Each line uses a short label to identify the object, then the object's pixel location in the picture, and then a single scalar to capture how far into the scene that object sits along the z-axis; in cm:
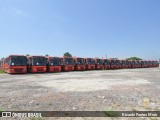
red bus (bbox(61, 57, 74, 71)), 1647
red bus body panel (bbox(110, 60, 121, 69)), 2363
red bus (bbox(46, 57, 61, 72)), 1501
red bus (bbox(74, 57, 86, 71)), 1799
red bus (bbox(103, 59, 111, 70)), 2204
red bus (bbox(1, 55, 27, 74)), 1274
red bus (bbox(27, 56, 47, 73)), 1378
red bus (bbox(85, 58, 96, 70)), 1936
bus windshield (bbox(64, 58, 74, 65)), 1673
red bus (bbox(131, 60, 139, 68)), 2941
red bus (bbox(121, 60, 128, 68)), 2623
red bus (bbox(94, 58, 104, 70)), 2063
